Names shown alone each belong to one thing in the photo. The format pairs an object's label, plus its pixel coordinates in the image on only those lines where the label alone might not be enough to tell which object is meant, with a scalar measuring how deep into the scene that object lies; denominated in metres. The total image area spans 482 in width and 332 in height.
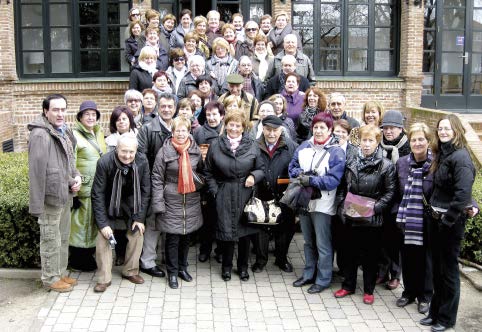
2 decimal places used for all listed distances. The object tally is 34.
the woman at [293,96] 8.44
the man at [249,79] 8.84
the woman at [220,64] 9.24
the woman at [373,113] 7.22
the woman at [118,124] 7.02
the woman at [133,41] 10.84
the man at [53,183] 6.38
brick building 13.59
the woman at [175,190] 6.89
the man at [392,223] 6.78
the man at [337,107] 7.58
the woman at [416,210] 6.12
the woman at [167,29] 10.76
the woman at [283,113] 7.83
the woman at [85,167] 7.02
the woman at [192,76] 8.73
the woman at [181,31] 10.67
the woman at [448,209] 5.68
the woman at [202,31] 10.12
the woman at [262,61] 9.66
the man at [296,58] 9.52
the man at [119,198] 6.73
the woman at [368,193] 6.43
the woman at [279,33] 10.73
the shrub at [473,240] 7.54
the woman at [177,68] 9.14
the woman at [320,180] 6.71
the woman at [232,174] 6.98
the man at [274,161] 7.21
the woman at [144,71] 9.16
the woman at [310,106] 8.04
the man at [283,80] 8.85
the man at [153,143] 7.27
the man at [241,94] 8.18
